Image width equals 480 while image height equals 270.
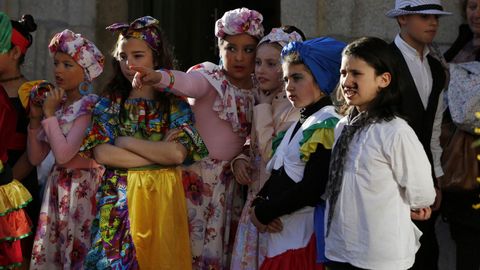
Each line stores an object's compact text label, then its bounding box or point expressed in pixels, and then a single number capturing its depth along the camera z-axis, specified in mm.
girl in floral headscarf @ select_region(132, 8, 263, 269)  10373
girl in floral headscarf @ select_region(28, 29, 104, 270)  10693
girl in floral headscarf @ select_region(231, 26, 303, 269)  9916
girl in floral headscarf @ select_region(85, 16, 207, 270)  9981
